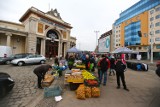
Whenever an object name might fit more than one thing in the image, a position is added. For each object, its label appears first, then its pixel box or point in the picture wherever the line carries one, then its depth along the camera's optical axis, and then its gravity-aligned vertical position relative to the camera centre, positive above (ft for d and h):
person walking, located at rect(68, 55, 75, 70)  31.81 -2.68
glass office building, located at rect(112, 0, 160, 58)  129.55 +45.00
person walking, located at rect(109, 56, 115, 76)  30.55 -2.43
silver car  45.53 -3.38
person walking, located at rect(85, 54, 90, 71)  32.10 -2.70
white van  49.73 +0.83
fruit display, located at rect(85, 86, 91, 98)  15.10 -5.82
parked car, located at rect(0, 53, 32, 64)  47.06 -2.56
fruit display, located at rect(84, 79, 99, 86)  15.98 -4.59
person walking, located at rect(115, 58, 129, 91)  18.61 -2.60
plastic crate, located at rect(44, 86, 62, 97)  15.31 -5.88
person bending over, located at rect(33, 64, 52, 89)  18.65 -3.31
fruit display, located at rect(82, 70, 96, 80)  18.30 -4.18
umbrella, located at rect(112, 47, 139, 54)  47.16 +1.84
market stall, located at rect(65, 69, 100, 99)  14.96 -5.04
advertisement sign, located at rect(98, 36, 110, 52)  197.92 +17.77
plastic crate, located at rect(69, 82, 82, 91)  17.94 -5.72
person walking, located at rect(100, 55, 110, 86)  20.89 -2.30
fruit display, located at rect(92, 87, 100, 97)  15.16 -5.83
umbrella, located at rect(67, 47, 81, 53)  54.57 +1.84
